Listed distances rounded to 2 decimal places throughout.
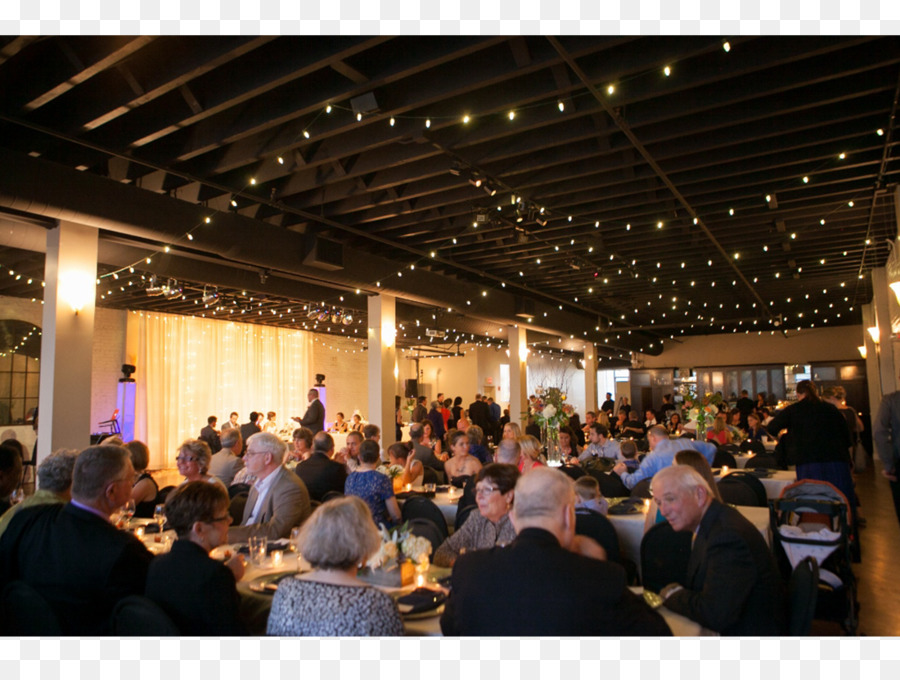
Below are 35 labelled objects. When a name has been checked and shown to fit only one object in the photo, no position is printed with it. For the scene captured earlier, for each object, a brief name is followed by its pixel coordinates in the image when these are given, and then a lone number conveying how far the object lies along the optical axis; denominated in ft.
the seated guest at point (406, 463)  19.24
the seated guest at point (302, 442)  24.54
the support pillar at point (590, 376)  67.87
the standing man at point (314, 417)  37.58
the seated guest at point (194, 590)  7.56
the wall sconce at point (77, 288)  21.54
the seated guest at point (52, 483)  10.85
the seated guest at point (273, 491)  13.82
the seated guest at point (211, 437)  37.70
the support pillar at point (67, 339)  21.09
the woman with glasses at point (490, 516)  11.04
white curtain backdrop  52.08
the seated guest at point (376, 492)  14.80
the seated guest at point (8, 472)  12.06
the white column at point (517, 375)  51.26
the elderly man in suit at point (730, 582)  7.82
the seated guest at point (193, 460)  15.34
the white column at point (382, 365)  36.96
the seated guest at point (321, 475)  18.20
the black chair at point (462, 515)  13.57
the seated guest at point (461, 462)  20.38
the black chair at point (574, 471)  18.84
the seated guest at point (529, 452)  17.73
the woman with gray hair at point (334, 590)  6.51
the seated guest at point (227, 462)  21.70
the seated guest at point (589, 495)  13.75
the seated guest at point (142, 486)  16.47
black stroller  13.19
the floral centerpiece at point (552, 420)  27.86
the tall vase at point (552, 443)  28.07
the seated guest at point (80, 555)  8.42
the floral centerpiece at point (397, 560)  9.77
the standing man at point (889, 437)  16.63
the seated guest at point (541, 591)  6.03
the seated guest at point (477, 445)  23.36
